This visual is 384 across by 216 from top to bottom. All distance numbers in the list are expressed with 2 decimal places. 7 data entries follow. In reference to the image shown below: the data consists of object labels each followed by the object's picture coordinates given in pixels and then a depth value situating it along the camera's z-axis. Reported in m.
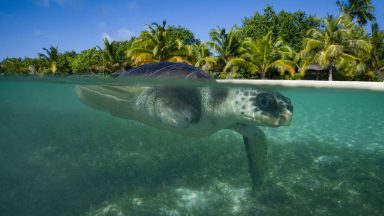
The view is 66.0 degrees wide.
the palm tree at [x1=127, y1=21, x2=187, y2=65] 25.08
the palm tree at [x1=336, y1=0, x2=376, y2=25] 37.82
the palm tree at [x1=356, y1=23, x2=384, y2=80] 25.31
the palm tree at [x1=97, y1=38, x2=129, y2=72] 30.79
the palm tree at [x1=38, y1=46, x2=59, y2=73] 38.36
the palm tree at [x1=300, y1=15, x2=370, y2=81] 22.42
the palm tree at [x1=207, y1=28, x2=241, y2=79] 25.58
